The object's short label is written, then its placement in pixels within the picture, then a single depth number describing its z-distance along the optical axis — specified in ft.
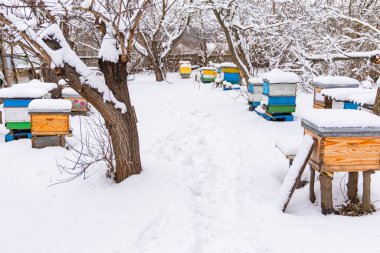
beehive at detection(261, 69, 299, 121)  27.63
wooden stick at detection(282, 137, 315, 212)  13.23
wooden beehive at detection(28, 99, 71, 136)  23.16
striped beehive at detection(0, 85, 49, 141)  25.67
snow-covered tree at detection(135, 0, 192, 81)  63.27
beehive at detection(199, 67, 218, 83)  60.75
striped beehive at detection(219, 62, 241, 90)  49.16
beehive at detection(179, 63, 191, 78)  71.31
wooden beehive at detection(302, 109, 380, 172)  12.40
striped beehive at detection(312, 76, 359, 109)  24.94
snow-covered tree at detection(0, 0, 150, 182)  12.64
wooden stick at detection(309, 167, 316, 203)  14.32
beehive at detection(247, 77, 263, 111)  32.71
